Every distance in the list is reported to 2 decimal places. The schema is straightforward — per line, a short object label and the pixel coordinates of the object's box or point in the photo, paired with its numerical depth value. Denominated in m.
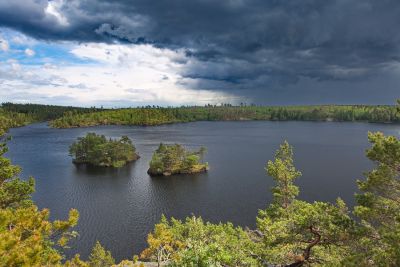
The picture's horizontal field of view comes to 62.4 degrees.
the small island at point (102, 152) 121.48
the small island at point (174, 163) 104.56
